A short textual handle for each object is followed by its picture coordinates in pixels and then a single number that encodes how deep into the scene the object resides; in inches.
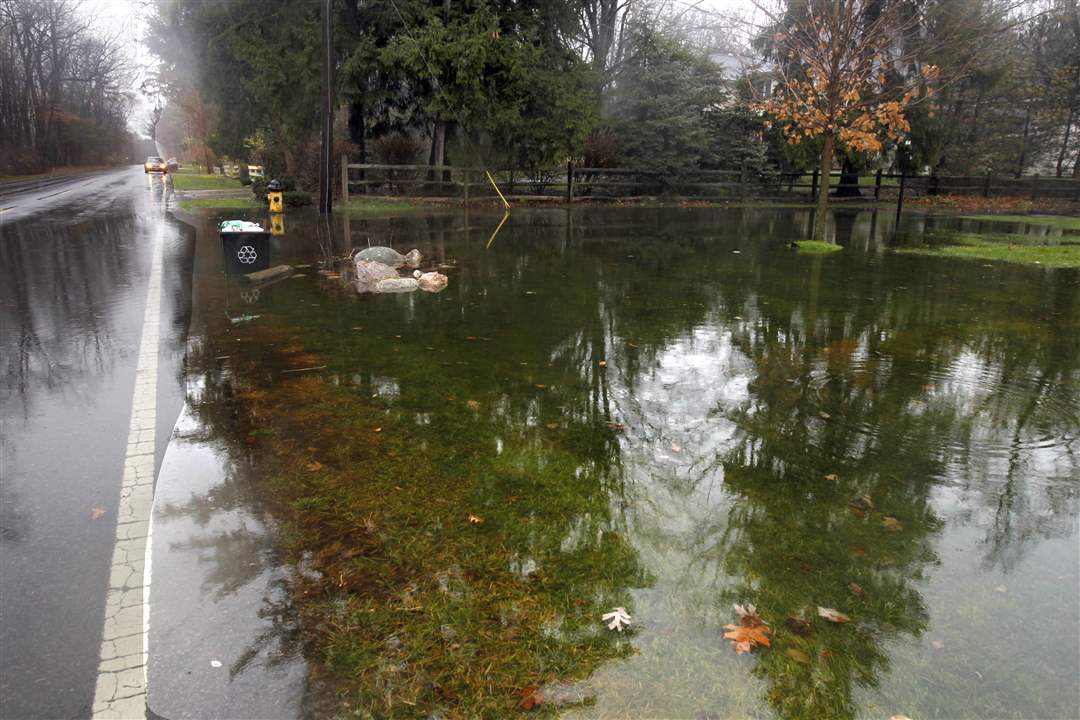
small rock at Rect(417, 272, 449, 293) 428.5
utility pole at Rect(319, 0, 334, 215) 753.6
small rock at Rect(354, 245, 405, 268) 473.1
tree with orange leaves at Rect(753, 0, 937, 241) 578.2
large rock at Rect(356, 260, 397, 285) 438.0
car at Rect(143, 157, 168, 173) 2317.9
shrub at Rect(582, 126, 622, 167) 1323.8
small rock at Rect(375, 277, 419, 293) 422.9
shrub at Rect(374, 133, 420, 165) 1209.4
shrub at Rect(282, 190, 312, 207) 1007.6
